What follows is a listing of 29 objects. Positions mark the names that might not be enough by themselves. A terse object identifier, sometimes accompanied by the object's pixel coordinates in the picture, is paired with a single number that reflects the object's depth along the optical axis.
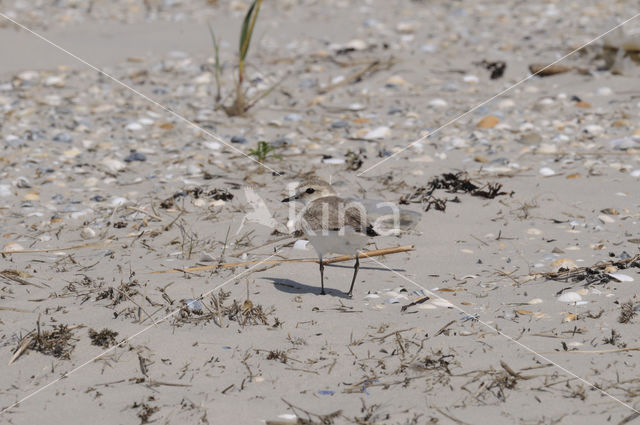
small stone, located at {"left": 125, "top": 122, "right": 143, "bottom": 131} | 15.69
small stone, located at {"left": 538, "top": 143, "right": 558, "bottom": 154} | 13.98
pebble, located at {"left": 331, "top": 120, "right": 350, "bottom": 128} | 15.64
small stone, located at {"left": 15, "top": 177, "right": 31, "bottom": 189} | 12.93
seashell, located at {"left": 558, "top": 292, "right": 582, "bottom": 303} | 8.59
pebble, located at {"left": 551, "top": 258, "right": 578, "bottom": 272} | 9.44
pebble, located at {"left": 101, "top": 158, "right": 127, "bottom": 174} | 13.81
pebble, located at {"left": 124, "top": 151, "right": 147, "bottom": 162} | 14.17
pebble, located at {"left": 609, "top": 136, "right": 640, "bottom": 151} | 13.76
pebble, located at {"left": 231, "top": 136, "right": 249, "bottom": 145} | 14.96
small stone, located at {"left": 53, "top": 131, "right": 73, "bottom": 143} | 14.98
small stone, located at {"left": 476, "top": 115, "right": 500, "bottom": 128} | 15.30
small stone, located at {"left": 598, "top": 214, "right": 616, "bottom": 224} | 10.98
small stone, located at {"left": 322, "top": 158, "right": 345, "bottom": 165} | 13.79
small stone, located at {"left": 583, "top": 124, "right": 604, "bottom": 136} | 14.58
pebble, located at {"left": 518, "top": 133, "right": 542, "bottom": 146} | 14.38
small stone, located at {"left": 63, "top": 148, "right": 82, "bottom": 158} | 14.34
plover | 8.73
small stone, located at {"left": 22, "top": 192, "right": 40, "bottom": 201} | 12.41
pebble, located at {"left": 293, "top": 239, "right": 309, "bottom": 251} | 10.68
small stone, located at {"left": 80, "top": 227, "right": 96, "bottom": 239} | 11.03
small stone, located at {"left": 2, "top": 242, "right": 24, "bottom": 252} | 10.42
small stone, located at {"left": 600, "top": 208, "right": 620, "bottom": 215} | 11.21
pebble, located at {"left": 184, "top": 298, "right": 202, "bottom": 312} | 8.48
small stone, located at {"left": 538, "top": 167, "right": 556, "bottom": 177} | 12.96
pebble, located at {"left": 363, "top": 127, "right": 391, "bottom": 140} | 15.00
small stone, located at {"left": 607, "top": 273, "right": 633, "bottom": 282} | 8.91
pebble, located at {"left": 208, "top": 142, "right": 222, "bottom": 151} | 14.75
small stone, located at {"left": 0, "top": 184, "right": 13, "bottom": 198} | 12.59
